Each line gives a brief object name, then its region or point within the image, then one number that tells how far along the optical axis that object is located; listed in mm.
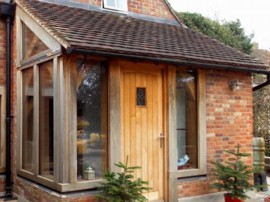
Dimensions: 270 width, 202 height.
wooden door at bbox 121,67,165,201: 6059
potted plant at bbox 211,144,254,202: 6297
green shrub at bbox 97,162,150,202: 5105
